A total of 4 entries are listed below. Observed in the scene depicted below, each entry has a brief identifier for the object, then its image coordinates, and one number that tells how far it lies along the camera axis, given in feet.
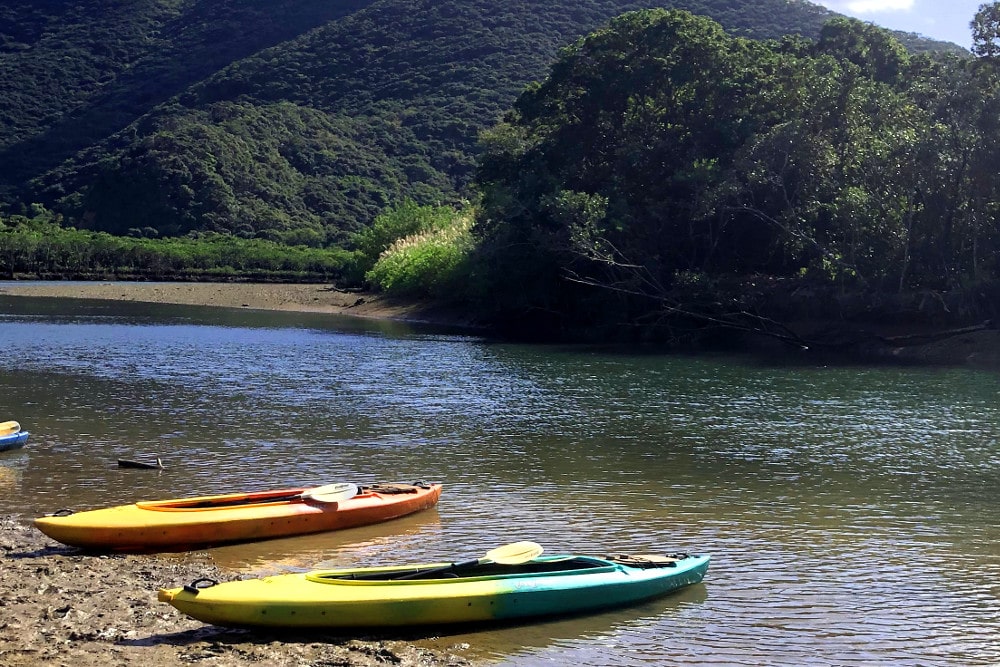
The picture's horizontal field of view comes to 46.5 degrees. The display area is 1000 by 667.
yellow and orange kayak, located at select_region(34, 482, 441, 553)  42.01
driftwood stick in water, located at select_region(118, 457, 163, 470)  57.31
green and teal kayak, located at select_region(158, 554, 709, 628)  32.83
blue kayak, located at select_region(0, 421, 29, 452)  60.54
